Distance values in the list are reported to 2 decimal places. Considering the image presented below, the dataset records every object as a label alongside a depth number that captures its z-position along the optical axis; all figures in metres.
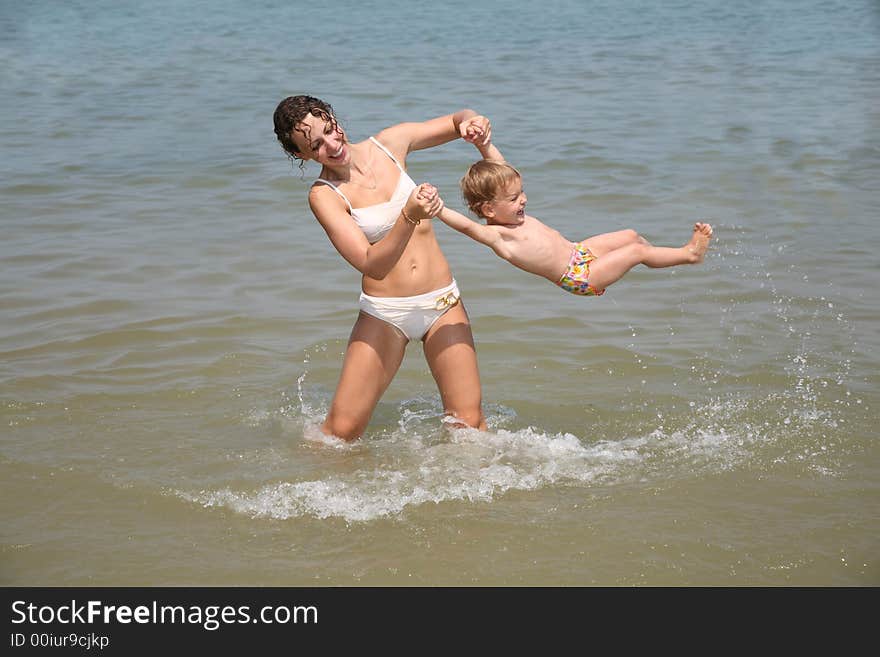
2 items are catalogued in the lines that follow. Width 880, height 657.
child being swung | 5.31
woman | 5.10
